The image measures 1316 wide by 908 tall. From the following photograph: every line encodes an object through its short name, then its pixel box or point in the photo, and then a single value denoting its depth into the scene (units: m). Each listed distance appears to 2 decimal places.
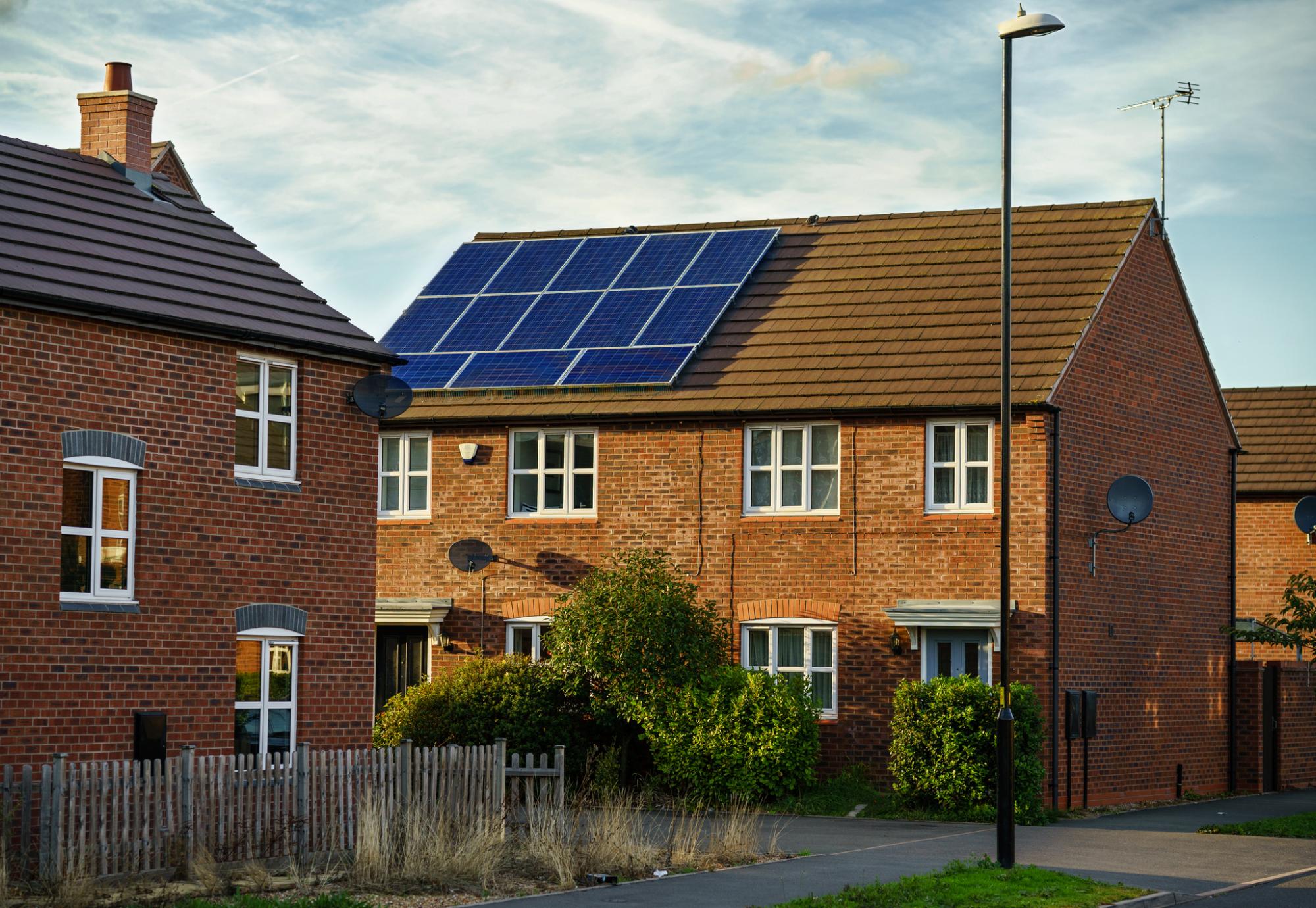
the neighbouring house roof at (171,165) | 31.72
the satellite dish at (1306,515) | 34.53
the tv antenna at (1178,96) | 35.47
